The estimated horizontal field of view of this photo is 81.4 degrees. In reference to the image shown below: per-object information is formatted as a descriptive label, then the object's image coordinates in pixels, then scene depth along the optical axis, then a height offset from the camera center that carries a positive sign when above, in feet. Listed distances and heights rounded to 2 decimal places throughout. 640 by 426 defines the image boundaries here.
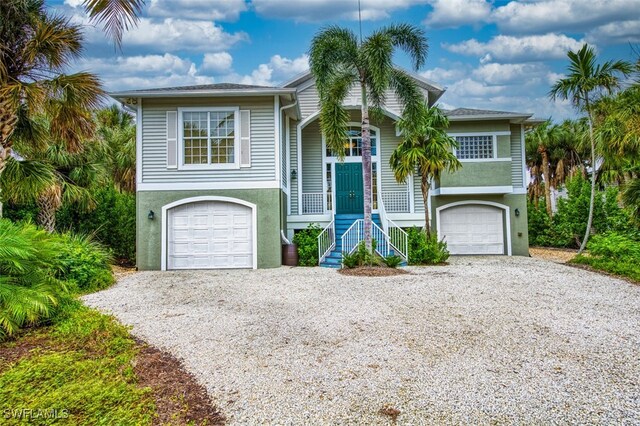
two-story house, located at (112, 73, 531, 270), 37.78 +5.24
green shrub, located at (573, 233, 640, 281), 31.92 -3.00
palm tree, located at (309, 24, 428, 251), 33.83 +14.30
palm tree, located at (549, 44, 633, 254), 43.86 +17.25
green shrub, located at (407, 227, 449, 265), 37.91 -2.44
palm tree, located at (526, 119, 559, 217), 78.18 +17.83
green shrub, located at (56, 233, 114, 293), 27.04 -2.51
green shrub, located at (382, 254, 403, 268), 34.69 -3.12
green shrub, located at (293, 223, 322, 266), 39.09 -1.87
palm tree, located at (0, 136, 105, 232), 39.19 +5.97
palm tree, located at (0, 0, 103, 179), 21.07 +9.26
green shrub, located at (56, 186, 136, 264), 46.50 +1.35
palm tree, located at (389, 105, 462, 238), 38.40 +8.16
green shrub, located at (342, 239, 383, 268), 34.62 -2.77
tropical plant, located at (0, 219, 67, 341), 15.84 -2.11
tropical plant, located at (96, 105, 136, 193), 59.63 +13.36
